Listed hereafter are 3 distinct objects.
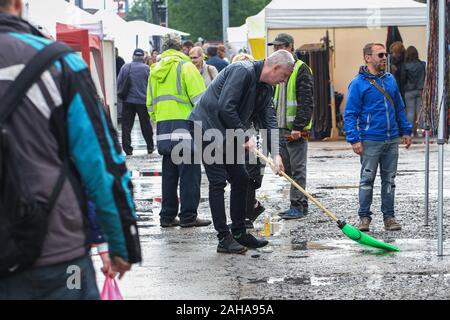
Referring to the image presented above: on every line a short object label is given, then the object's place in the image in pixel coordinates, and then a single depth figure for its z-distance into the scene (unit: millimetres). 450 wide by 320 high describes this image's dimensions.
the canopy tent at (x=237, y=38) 36703
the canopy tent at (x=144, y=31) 33612
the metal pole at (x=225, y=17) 44969
